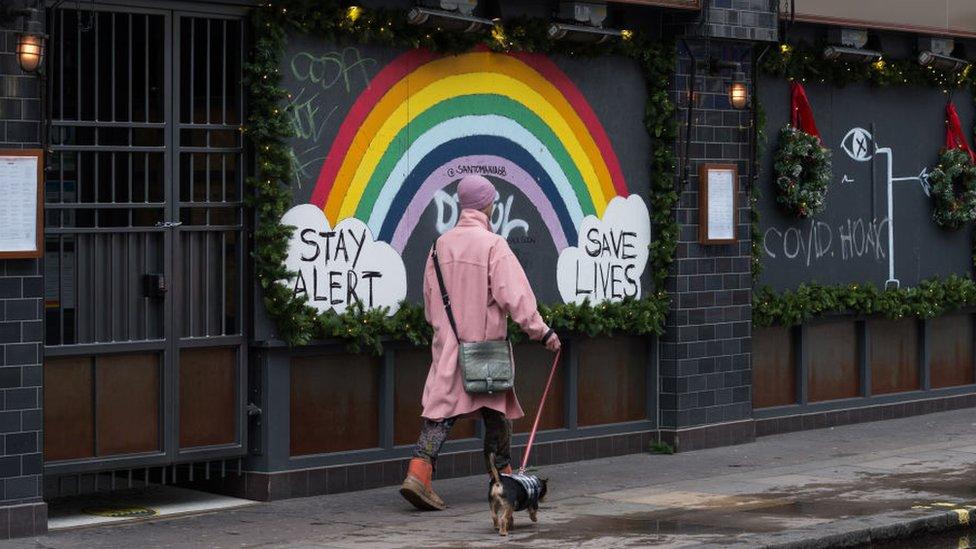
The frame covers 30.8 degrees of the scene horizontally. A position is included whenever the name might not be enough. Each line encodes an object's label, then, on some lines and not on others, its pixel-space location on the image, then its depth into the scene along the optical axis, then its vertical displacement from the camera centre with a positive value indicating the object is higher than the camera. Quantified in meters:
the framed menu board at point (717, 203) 14.01 +0.68
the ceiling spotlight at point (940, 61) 16.16 +2.08
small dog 9.81 -1.15
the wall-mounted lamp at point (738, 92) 14.27 +1.58
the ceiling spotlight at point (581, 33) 12.80 +1.87
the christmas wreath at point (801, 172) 14.86 +0.98
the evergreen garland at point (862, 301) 14.85 -0.12
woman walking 10.55 -0.15
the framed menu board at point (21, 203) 9.76 +0.49
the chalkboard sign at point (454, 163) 11.48 +0.89
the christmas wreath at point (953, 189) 16.50 +0.92
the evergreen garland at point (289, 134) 11.10 +0.92
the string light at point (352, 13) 11.52 +1.80
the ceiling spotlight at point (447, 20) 11.80 +1.82
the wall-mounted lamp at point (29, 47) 9.75 +1.35
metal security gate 10.45 +0.31
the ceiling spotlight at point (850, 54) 15.21 +2.02
